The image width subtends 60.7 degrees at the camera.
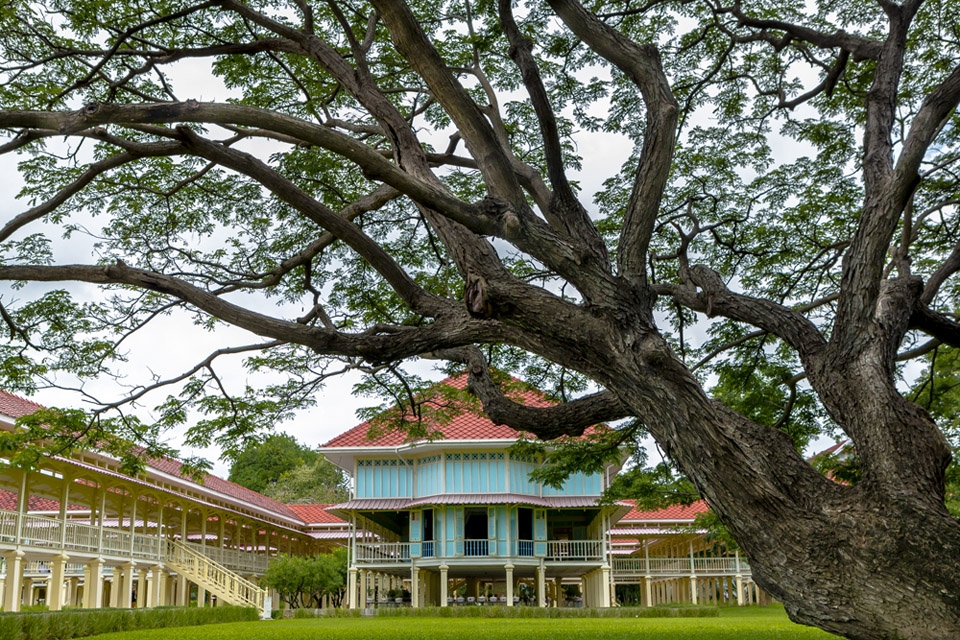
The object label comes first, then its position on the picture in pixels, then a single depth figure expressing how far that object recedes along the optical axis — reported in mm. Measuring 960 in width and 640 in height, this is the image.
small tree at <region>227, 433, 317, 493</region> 67312
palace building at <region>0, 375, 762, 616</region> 22844
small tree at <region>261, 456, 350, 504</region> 64188
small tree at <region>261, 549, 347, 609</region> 31578
